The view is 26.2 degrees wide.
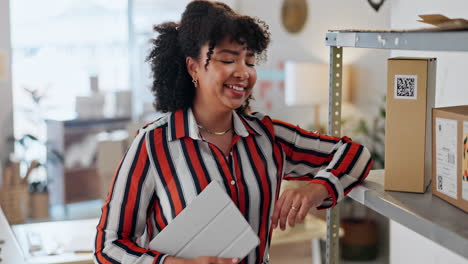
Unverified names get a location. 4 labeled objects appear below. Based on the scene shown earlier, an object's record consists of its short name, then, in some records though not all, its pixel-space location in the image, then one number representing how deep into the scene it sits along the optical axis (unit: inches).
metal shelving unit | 65.3
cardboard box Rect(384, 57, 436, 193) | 74.6
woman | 81.0
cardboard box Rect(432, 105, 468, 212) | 70.6
